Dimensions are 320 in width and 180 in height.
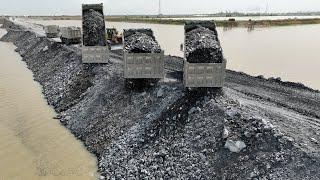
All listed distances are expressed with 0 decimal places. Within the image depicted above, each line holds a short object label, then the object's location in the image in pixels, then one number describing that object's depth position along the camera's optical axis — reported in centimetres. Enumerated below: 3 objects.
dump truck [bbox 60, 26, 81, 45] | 2174
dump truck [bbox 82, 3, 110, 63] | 1509
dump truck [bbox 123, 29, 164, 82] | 1082
